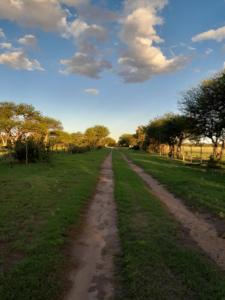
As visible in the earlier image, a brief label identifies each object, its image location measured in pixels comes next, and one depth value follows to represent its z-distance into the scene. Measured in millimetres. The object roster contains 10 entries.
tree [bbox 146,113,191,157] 37110
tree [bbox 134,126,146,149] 69878
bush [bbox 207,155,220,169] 22352
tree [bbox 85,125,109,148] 70639
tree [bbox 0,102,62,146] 46750
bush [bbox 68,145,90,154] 42418
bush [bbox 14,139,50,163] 20816
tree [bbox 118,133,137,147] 128530
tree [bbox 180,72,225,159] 22173
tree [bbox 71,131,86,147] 46117
